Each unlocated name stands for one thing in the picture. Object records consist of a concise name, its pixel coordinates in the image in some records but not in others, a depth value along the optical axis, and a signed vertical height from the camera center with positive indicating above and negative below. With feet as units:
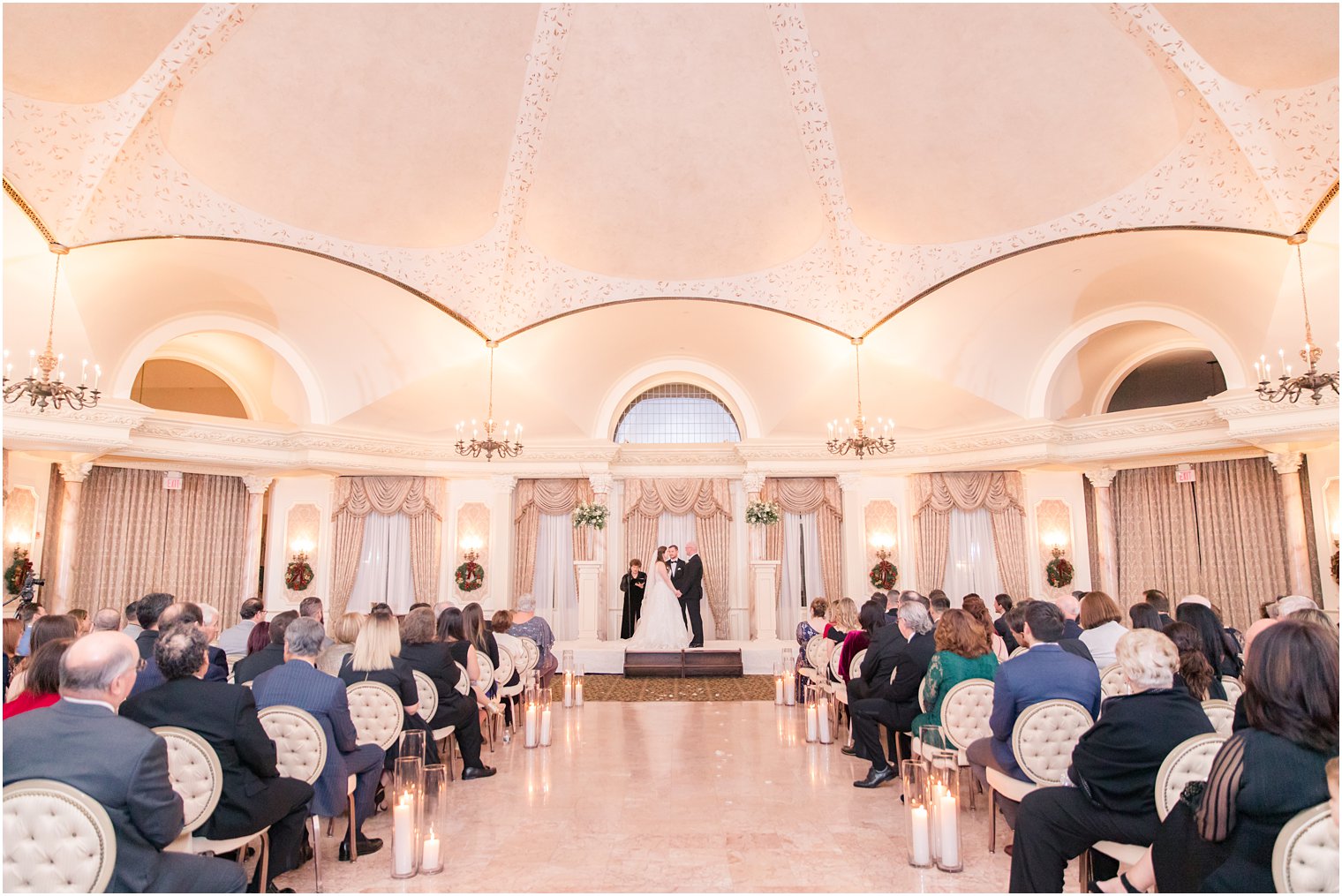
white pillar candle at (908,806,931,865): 14.88 -5.04
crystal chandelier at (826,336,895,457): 38.65 +6.07
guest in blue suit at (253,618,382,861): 14.66 -2.38
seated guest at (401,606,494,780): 19.77 -2.35
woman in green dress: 17.72 -2.03
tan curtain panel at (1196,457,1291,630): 39.27 +1.41
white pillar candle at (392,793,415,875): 14.16 -4.75
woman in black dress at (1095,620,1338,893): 7.73 -1.88
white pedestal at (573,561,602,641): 46.50 -1.80
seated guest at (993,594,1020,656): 25.53 -2.18
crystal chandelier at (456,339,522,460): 37.88 +5.81
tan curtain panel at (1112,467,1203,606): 42.16 +1.65
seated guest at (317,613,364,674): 20.53 -2.01
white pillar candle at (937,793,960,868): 14.51 -4.86
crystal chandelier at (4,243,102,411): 25.35 +5.85
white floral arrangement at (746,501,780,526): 47.24 +3.06
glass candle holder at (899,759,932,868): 14.67 -4.52
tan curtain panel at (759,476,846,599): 49.80 +3.64
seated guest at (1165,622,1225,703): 13.38 -1.63
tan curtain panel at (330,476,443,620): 47.44 +2.95
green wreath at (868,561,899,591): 48.08 -0.59
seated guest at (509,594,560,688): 29.17 -2.36
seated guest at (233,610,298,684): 17.88 -2.02
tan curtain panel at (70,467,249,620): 41.39 +1.52
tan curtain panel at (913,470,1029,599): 46.47 +2.97
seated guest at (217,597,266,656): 25.66 -2.20
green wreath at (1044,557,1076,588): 44.65 -0.39
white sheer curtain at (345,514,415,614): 48.70 +0.04
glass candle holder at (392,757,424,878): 13.98 -4.35
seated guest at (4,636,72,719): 11.85 -1.54
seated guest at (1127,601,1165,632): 18.78 -1.23
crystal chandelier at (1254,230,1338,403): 25.36 +6.00
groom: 44.83 -1.30
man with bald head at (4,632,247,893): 8.77 -2.04
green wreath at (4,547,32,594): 34.66 -0.15
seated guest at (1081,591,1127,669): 19.58 -1.53
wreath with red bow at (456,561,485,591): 48.11 -0.61
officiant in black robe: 47.26 -1.65
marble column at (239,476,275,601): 45.73 +2.28
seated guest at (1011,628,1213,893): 10.78 -2.85
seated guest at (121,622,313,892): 11.71 -2.26
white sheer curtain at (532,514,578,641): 50.31 -0.71
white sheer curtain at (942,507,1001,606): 47.62 +0.41
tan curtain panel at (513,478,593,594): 50.24 +3.85
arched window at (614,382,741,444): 52.75 +9.70
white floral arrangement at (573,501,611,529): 47.55 +3.01
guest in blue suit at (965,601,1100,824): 14.32 -2.06
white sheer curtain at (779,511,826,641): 49.96 -0.22
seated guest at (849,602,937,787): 19.95 -3.26
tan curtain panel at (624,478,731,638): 50.44 +3.46
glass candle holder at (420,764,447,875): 14.56 -4.95
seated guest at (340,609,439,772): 17.40 -2.06
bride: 43.34 -2.92
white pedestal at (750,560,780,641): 45.65 -1.93
